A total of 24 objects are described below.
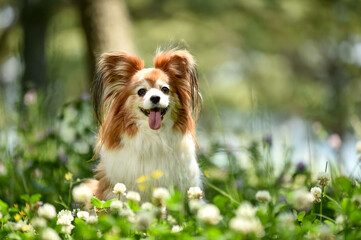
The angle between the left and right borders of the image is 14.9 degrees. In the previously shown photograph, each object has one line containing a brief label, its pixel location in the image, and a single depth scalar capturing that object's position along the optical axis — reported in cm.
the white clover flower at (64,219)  205
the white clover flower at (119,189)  209
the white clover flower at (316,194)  211
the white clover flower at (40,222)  200
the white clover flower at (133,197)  204
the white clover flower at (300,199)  199
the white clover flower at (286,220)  199
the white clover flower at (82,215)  208
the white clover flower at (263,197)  205
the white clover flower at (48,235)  197
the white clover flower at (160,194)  202
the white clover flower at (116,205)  203
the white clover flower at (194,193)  205
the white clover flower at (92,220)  203
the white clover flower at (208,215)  196
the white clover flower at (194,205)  201
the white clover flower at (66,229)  205
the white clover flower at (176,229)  206
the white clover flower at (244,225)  182
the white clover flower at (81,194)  203
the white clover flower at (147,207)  203
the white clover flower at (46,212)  202
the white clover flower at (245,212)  197
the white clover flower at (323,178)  210
